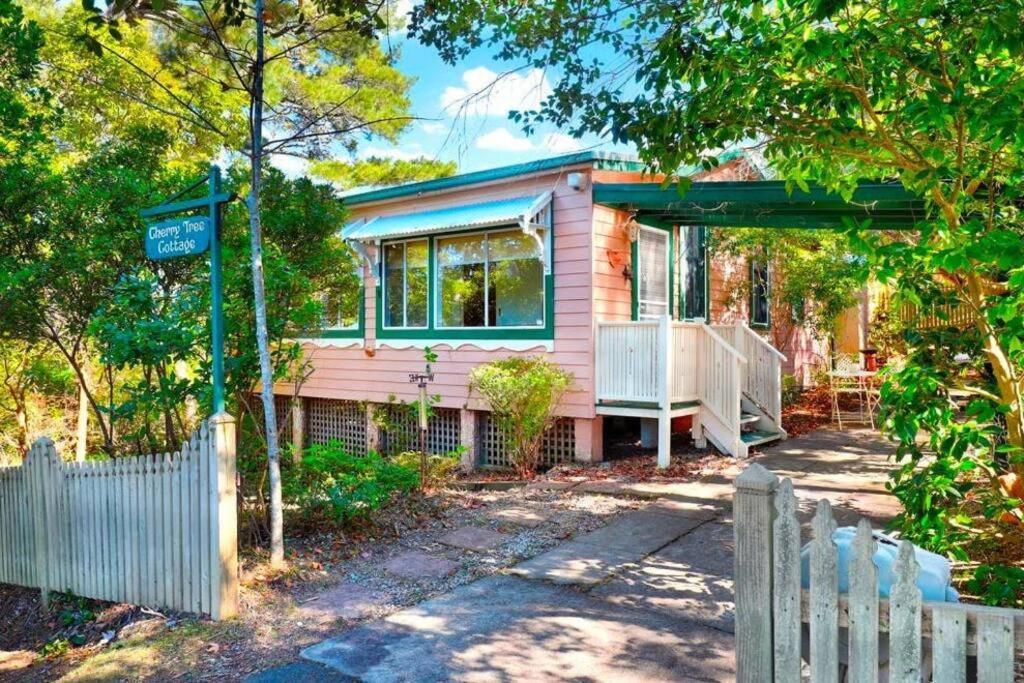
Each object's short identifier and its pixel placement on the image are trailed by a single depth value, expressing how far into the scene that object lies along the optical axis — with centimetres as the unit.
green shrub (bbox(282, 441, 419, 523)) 583
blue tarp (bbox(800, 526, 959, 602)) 232
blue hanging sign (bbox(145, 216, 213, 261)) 489
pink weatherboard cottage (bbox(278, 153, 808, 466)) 912
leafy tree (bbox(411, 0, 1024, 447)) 304
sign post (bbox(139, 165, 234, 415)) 486
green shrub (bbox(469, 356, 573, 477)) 885
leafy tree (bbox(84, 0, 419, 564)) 490
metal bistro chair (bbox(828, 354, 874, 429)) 1118
